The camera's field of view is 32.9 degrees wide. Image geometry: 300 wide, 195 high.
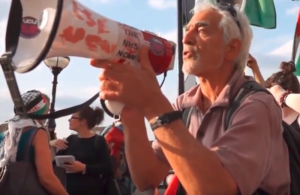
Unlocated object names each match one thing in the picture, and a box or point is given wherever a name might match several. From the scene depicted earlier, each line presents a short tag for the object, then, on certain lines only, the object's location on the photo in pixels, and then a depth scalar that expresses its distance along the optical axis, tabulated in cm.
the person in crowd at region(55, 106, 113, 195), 467
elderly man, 174
